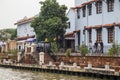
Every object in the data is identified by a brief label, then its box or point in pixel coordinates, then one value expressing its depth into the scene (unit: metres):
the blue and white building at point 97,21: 33.06
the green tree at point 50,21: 38.64
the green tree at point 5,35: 70.18
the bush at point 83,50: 31.90
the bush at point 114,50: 28.74
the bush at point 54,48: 36.68
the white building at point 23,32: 53.84
